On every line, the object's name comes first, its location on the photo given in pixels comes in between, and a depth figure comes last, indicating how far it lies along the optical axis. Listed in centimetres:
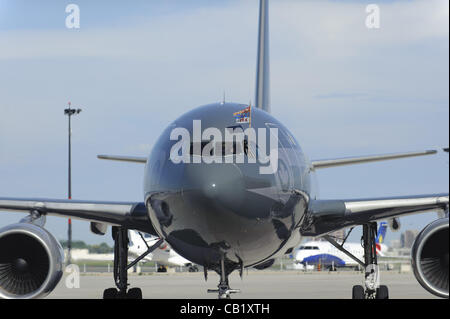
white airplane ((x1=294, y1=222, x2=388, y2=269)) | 6606
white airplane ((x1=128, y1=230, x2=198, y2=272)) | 5962
